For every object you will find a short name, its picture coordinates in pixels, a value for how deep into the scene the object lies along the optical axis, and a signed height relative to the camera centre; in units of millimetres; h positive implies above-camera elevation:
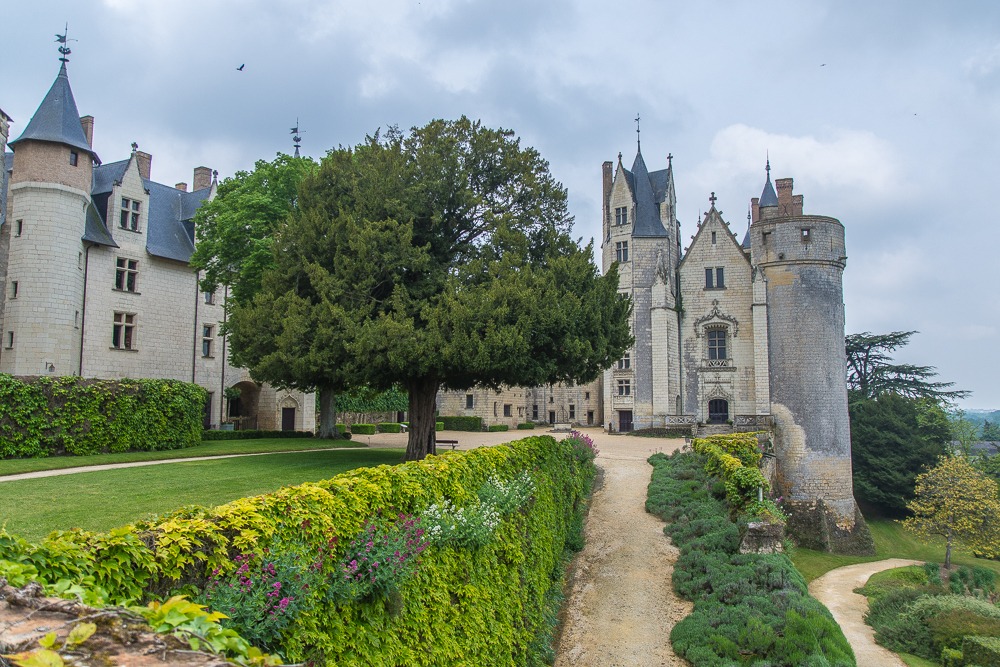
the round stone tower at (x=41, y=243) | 23078 +5410
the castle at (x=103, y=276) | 23219 +4739
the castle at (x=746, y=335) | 32562 +3426
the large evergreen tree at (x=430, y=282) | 14789 +2795
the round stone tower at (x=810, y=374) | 31984 +1198
